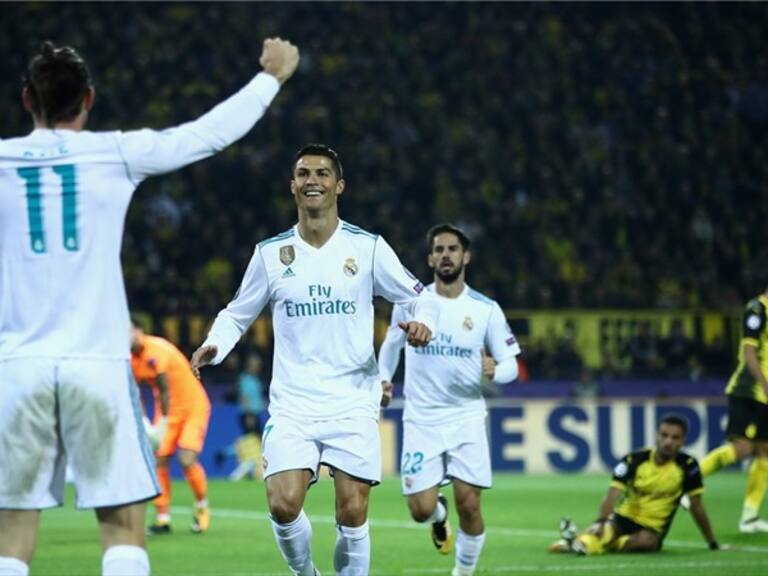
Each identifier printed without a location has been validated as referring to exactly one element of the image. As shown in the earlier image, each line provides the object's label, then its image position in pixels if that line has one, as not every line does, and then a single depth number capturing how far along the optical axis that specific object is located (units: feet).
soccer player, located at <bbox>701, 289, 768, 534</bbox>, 67.20
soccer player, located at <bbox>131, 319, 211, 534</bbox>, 71.34
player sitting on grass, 59.04
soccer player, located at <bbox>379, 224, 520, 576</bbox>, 51.05
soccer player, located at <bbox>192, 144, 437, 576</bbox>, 38.49
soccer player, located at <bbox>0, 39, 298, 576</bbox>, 25.77
